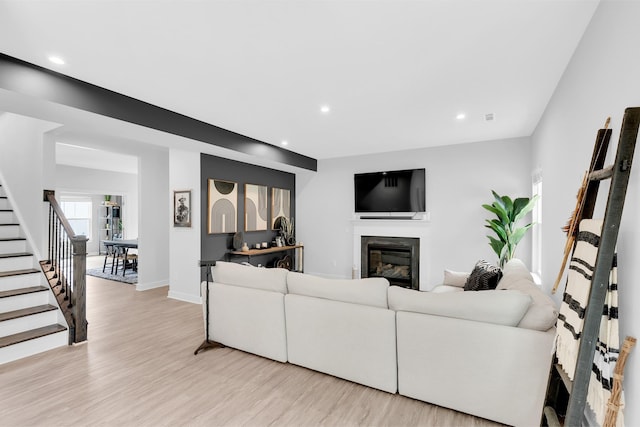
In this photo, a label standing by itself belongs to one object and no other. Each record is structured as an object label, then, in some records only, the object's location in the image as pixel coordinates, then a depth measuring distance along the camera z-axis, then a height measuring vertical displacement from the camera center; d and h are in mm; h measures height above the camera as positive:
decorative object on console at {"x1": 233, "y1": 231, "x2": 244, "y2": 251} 5289 -439
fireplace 5547 -844
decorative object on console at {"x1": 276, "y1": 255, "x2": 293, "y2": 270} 6293 -997
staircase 2980 -992
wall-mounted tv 5522 +458
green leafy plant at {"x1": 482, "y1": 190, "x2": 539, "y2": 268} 4012 -100
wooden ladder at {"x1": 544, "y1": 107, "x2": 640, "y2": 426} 1230 -205
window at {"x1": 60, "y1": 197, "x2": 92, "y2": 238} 10352 +168
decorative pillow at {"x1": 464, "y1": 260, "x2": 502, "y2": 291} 2967 -642
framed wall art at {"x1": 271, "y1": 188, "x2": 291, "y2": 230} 6348 +245
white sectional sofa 1924 -897
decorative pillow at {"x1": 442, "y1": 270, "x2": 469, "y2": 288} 3773 -809
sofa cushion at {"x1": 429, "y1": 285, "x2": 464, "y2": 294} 3557 -882
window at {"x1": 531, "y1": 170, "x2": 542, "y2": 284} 4131 -279
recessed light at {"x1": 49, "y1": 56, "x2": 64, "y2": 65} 2352 +1242
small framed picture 4867 +134
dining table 6657 -624
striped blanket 1286 -506
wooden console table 5227 -665
